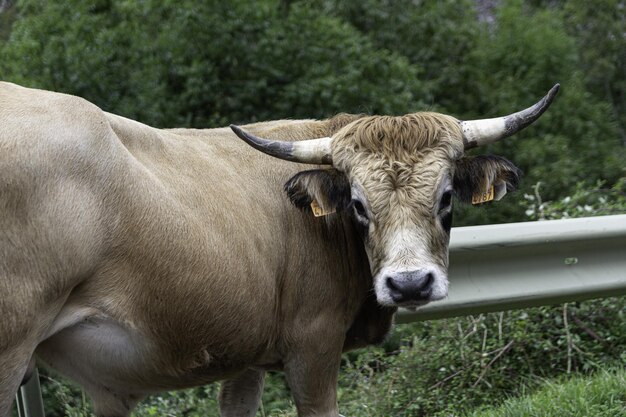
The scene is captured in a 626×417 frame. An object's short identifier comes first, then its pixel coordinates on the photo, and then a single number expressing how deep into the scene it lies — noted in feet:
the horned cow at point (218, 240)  26.48
